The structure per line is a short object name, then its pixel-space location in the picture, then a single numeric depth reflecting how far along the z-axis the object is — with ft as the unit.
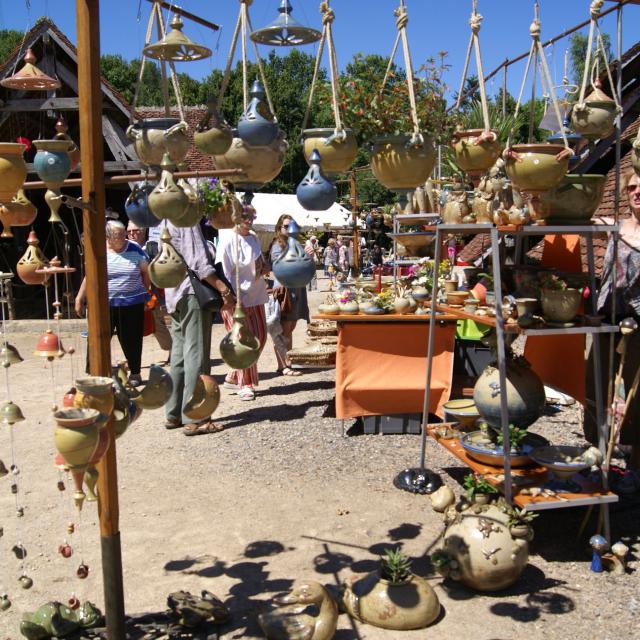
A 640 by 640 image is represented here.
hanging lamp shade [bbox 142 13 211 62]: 6.85
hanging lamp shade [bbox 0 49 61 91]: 7.54
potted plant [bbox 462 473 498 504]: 10.18
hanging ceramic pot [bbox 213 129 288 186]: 6.95
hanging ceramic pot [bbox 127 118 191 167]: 6.76
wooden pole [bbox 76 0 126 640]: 6.53
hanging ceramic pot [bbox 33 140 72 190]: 6.57
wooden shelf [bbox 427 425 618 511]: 9.80
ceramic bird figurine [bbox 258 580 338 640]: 8.06
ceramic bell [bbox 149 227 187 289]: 6.85
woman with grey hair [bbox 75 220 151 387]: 16.93
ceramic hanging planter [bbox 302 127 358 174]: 7.50
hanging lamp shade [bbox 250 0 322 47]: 6.78
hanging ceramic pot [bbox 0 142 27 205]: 6.62
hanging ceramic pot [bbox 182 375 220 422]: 7.55
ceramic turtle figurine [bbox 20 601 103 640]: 7.84
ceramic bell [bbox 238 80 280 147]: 6.79
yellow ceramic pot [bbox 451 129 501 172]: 8.87
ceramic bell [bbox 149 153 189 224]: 6.40
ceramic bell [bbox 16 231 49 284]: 7.42
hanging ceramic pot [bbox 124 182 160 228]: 7.39
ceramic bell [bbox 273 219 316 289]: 7.02
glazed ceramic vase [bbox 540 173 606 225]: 9.77
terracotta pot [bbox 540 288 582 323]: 9.91
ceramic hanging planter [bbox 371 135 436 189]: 7.61
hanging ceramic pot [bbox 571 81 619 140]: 9.10
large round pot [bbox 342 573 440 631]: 8.52
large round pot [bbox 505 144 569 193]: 8.73
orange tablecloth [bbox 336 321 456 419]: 15.79
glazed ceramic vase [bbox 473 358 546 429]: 10.36
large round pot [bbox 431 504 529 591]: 9.12
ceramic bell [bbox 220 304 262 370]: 7.18
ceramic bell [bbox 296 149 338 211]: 7.07
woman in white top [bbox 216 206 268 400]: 16.57
